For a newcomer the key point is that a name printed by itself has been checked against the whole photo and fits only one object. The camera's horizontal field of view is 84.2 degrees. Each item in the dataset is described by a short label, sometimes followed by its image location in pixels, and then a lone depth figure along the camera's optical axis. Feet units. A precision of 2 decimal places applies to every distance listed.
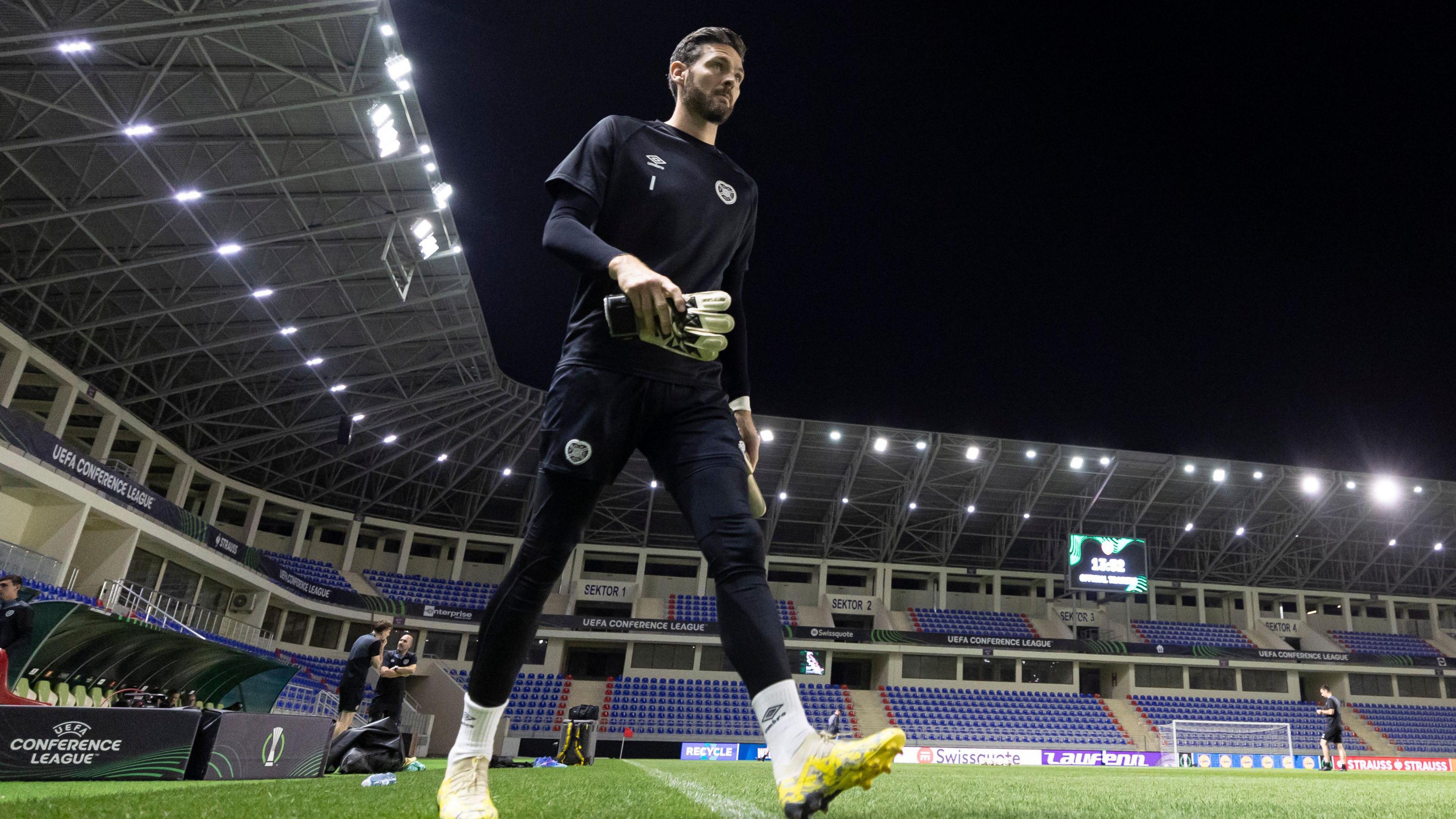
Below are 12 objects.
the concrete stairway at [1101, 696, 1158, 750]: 105.09
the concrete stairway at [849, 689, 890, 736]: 107.86
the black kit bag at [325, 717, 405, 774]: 26.91
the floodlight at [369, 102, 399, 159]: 50.80
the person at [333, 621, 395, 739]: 28.96
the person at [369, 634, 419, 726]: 28.02
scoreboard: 97.60
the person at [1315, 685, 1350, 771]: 54.08
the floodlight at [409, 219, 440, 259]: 62.18
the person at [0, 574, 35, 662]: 23.94
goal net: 89.30
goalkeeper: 6.56
